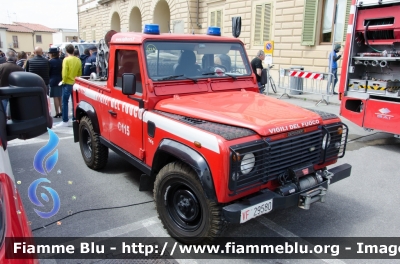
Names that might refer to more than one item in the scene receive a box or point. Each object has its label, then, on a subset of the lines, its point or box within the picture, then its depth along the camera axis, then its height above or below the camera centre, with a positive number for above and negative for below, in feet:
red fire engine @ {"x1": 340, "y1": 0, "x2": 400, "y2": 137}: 21.59 -0.52
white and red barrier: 38.10 -1.85
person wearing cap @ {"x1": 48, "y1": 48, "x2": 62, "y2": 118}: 29.73 -1.69
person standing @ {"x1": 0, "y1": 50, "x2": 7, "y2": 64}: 34.51 -0.68
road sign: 47.75 +1.36
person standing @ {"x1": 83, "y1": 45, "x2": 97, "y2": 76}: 30.91 -0.98
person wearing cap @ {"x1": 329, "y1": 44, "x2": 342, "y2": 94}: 42.24 +0.00
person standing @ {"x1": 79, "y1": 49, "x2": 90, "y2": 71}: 37.60 -0.23
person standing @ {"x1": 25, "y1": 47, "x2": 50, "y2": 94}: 28.12 -0.98
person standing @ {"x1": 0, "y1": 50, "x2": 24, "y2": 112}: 23.50 -1.13
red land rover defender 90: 9.64 -2.44
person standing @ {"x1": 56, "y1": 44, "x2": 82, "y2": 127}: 27.40 -1.62
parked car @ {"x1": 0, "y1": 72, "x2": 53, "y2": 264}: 5.64 -1.22
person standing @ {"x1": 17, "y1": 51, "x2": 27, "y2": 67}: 31.03 -0.48
